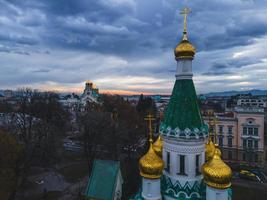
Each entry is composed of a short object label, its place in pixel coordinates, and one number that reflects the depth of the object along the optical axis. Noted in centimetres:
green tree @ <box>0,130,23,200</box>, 1609
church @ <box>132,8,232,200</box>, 918
